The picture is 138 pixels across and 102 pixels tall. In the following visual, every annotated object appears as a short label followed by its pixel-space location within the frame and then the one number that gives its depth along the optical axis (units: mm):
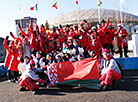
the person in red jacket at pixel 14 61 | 6625
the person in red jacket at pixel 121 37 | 9747
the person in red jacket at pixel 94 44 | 8777
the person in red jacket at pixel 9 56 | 6684
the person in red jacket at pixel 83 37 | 8891
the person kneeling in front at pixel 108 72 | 4699
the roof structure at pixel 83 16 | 50375
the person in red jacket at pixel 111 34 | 10280
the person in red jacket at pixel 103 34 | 9727
